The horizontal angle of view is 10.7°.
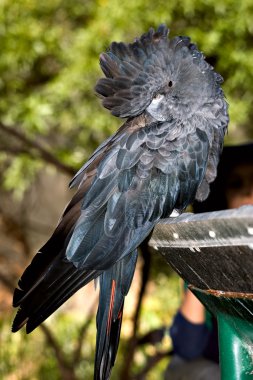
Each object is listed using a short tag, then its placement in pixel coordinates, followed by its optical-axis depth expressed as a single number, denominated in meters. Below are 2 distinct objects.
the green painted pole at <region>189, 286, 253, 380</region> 1.64
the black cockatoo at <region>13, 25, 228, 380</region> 1.89
